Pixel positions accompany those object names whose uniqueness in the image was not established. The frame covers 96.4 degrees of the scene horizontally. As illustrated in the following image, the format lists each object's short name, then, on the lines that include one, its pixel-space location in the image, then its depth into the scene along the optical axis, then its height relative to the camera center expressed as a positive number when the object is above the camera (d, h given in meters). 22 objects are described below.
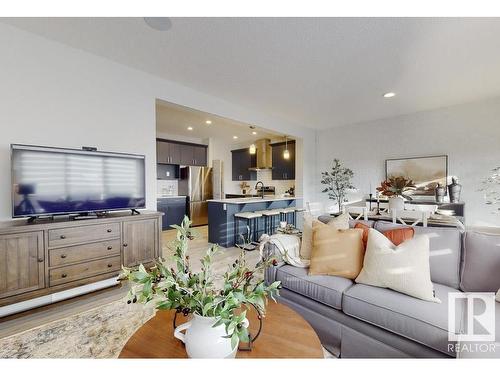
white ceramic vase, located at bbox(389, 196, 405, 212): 3.08 -0.24
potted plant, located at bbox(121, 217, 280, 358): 0.87 -0.44
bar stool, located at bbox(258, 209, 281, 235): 4.87 -0.81
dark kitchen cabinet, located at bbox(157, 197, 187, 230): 5.85 -0.57
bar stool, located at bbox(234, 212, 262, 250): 4.34 -0.71
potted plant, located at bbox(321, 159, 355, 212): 5.34 +0.10
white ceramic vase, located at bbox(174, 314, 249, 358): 0.90 -0.63
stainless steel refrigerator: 6.41 -0.09
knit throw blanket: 2.08 -0.60
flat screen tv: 2.00 +0.07
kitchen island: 4.39 -0.62
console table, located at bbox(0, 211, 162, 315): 1.87 -0.62
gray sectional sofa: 1.27 -0.79
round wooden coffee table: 0.99 -0.75
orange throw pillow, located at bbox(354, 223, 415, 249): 1.78 -0.40
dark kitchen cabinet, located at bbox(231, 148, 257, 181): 6.91 +0.71
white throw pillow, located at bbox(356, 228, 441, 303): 1.49 -0.57
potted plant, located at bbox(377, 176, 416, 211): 3.09 -0.06
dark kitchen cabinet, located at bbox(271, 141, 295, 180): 6.08 +0.66
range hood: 6.72 +0.95
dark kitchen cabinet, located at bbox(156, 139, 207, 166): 6.10 +1.00
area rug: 1.56 -1.15
